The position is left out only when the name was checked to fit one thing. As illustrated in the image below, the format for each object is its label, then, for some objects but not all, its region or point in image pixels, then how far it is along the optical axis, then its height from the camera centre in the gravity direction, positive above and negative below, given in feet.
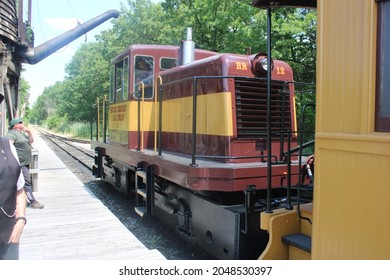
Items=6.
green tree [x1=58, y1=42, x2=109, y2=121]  106.04 +14.96
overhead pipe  31.91 +8.23
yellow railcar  6.20 -0.01
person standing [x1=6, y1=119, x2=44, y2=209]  20.71 -1.21
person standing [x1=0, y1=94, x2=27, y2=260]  7.62 -1.62
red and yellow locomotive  11.65 -0.58
